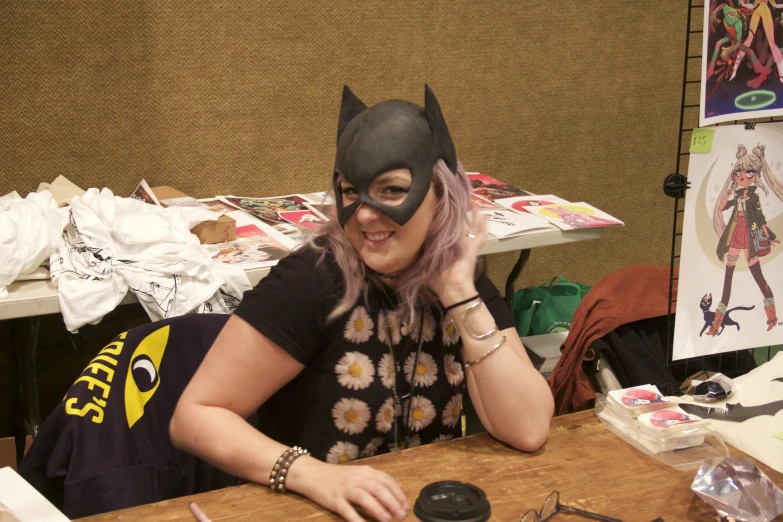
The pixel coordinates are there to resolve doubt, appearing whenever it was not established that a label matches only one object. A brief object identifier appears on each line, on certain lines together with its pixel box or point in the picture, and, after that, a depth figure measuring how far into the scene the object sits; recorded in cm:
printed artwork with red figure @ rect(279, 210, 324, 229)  232
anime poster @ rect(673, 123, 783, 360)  137
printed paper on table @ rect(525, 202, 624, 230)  231
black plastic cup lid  98
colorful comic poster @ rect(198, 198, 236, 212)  239
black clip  134
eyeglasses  99
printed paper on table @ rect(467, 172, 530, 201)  262
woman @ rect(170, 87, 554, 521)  121
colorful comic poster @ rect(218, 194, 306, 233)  231
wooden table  101
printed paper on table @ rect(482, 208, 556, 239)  220
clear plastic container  118
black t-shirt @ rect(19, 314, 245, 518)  117
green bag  279
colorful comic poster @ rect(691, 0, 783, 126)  130
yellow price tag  134
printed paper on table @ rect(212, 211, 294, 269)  196
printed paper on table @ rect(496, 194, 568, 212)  248
